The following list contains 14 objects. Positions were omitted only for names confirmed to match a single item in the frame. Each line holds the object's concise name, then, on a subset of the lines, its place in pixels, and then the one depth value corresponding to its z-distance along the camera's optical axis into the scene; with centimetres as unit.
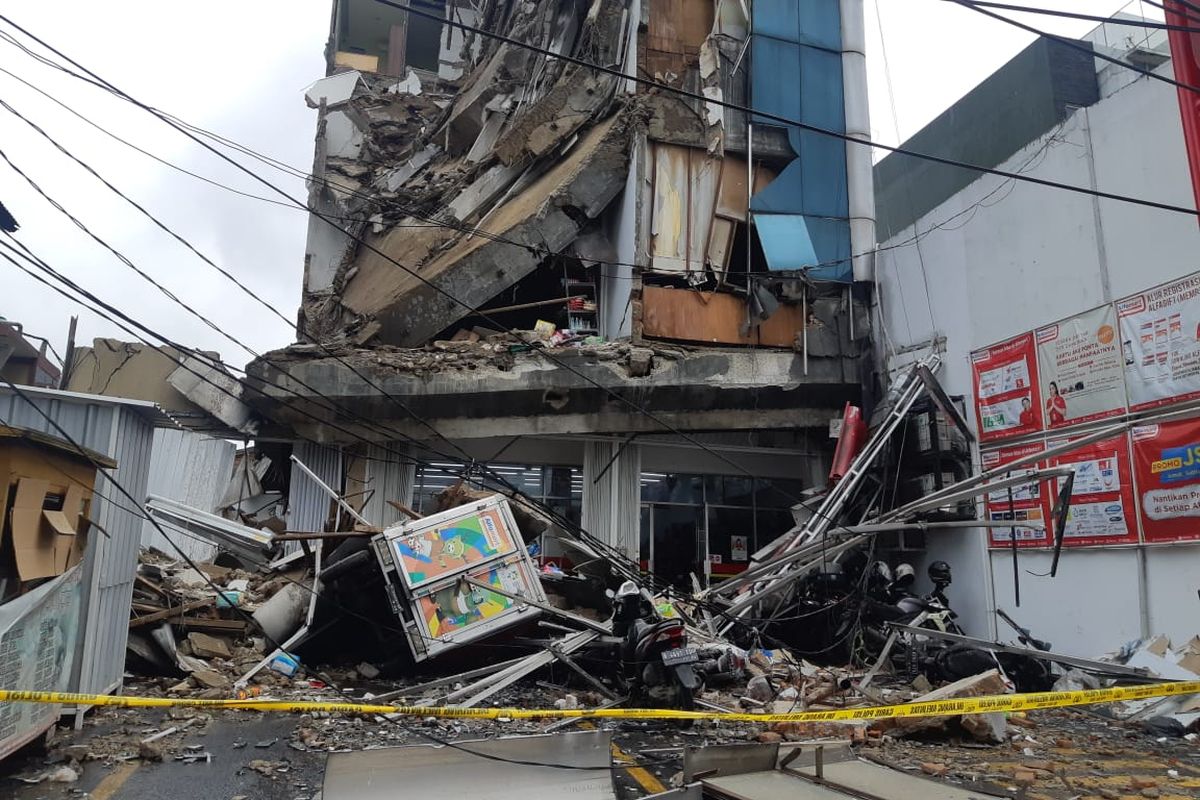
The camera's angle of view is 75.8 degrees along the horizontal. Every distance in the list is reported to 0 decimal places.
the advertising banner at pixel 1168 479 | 828
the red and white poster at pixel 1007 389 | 1062
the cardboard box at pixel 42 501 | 456
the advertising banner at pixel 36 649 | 449
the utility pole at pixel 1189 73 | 677
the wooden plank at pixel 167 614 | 825
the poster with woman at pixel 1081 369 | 942
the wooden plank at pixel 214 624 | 882
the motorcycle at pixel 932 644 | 816
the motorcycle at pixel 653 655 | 672
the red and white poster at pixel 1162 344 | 841
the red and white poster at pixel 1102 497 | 909
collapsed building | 1291
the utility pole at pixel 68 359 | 1354
